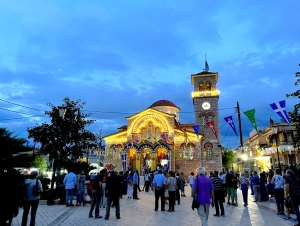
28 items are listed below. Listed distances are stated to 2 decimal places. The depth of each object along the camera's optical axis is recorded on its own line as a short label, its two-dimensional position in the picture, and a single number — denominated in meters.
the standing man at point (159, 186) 10.84
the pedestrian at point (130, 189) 16.59
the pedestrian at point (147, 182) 20.58
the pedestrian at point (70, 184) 12.29
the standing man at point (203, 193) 6.67
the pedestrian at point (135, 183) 15.84
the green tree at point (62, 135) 16.64
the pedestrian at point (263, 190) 14.54
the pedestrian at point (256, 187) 14.47
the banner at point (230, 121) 21.86
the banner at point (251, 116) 18.28
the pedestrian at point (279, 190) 9.51
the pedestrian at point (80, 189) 12.98
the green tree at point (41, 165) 27.09
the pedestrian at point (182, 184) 17.48
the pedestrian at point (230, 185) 12.91
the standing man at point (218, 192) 9.80
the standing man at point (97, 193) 9.46
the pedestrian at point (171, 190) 10.92
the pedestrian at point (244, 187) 12.75
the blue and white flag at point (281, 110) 14.67
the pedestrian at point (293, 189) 7.54
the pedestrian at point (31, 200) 6.98
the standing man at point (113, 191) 9.22
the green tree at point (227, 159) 61.78
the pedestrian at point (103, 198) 11.74
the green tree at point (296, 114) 14.27
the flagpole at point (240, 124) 22.49
